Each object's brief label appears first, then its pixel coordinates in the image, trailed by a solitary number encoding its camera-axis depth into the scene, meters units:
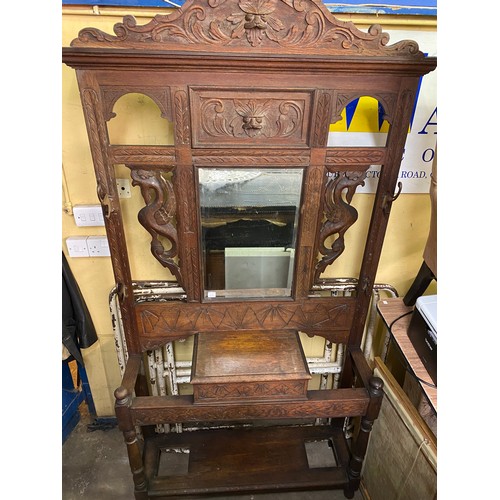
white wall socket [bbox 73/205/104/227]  1.38
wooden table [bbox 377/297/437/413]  1.13
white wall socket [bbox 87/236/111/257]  1.44
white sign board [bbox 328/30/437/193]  1.18
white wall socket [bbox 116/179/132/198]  1.31
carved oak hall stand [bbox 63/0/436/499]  0.92
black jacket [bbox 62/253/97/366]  1.49
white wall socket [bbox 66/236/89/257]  1.44
